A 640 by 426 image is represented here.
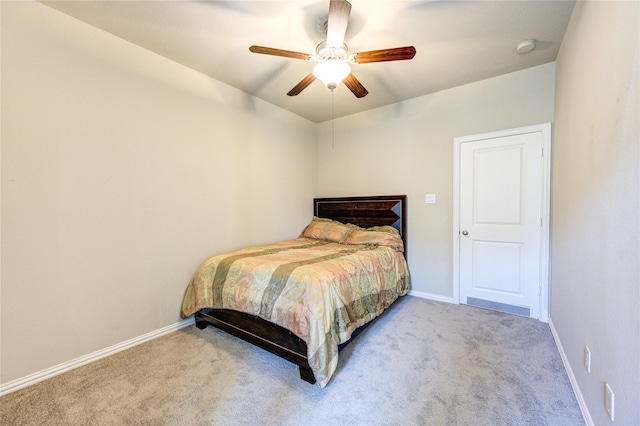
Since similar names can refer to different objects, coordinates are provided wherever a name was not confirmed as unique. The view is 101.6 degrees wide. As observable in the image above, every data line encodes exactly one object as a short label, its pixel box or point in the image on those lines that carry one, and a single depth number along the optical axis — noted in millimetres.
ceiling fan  1656
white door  2658
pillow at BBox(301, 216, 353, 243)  3506
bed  1767
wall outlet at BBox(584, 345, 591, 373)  1369
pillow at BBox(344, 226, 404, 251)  3171
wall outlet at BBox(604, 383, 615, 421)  1084
